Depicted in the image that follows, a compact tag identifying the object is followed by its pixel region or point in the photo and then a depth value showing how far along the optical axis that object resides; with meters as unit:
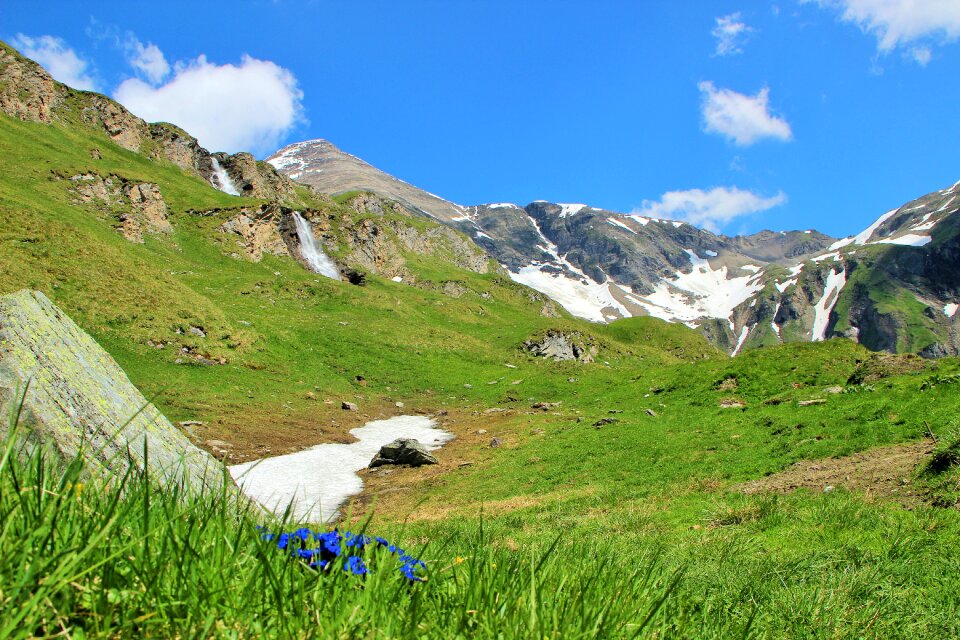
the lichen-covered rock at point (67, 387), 6.00
